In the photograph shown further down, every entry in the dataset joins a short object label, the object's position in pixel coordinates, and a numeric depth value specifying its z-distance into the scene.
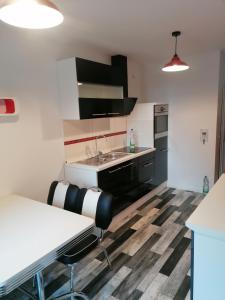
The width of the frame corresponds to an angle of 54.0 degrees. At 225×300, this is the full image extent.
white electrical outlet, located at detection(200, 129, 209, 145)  3.77
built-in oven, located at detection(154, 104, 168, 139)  3.74
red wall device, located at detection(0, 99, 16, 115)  2.15
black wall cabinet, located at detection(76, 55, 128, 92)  2.62
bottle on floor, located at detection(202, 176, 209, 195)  3.88
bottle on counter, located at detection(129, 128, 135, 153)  3.88
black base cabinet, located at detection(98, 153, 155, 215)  2.79
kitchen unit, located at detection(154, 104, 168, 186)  3.78
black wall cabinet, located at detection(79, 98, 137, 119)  2.69
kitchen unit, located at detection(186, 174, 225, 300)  1.21
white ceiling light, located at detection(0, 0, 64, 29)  0.97
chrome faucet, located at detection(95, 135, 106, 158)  3.29
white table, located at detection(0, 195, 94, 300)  1.16
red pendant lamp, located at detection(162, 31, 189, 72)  2.39
